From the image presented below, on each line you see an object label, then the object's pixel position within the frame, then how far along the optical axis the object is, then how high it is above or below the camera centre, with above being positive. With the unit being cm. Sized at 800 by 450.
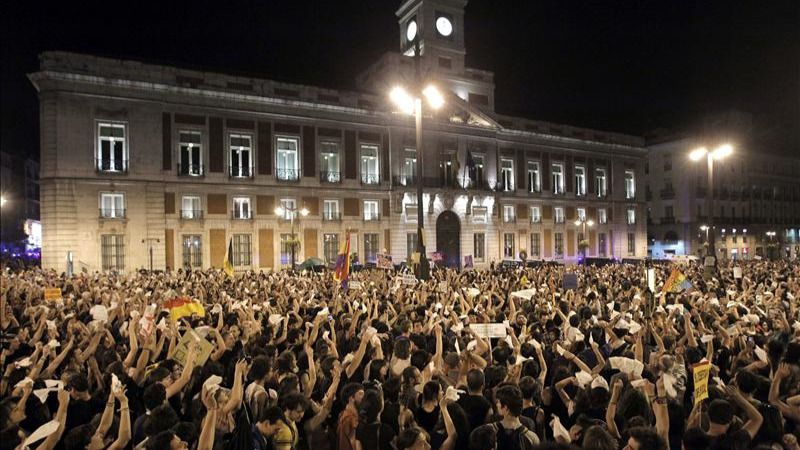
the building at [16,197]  8475 +635
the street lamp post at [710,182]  2345 +183
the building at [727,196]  6562 +349
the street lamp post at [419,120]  1597 +313
